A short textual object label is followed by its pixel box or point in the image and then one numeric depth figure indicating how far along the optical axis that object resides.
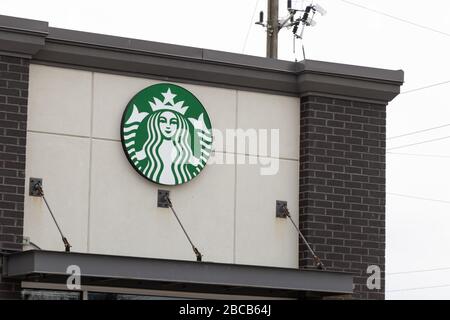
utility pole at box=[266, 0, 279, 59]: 33.41
